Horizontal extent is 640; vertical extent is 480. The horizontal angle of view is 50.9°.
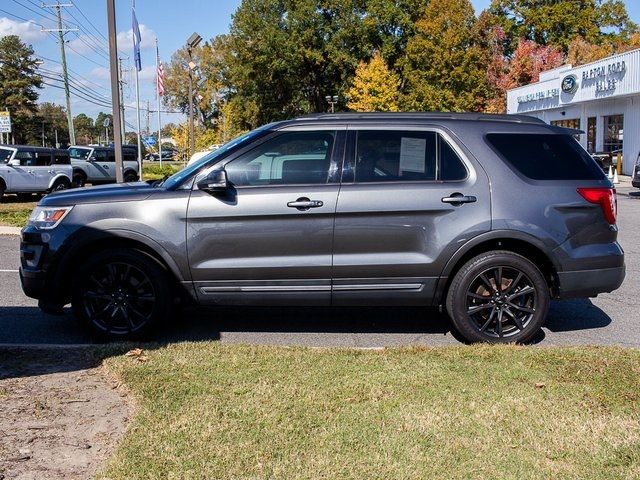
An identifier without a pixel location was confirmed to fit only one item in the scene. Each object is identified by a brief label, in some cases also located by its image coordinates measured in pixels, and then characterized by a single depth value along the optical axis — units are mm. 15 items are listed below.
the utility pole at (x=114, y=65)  14336
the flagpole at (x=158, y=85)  35938
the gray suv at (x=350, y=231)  5562
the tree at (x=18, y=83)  98500
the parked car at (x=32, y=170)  21219
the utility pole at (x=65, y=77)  45656
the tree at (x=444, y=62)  47375
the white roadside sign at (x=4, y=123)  28422
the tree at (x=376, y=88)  50969
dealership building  30266
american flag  35938
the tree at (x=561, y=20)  63125
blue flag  26719
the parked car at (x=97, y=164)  27656
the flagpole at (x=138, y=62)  26881
